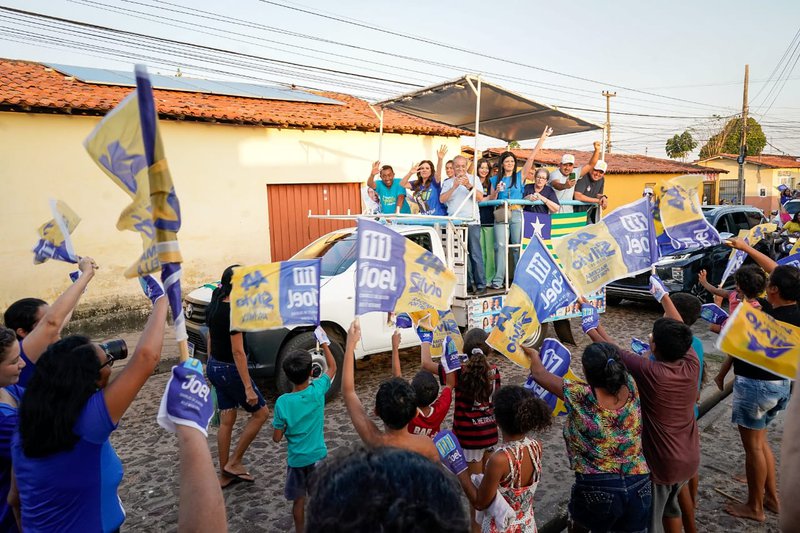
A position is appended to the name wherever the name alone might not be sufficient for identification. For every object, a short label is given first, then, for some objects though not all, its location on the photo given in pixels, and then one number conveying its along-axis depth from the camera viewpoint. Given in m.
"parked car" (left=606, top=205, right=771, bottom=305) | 9.36
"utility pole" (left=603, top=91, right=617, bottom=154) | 32.54
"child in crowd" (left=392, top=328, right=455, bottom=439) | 3.20
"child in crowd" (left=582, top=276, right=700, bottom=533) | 2.96
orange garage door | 12.04
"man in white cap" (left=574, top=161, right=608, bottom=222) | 8.48
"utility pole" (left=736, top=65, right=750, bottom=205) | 27.06
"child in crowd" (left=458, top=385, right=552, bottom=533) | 2.52
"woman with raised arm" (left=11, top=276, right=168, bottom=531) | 1.89
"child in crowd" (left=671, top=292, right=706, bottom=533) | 3.36
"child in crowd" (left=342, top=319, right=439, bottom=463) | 2.61
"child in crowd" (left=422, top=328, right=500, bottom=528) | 3.34
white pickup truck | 5.73
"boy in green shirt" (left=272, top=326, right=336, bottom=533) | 3.50
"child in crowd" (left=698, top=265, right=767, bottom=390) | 4.10
